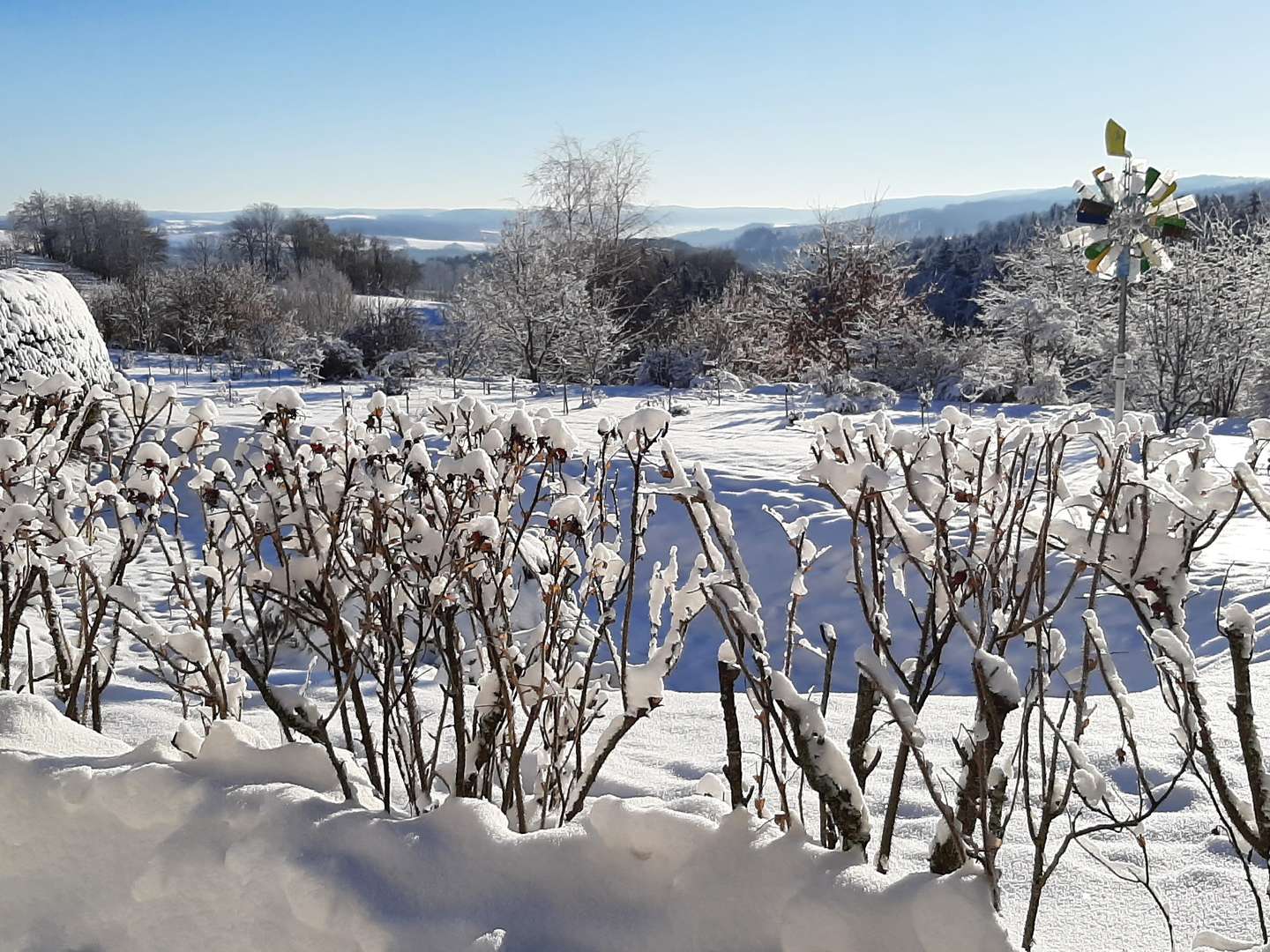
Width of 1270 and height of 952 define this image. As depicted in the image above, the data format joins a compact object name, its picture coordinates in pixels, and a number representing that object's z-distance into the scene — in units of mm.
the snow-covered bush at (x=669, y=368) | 16516
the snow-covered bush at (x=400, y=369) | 14172
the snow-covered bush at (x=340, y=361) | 16172
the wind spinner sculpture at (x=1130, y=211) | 10031
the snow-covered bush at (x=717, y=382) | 15625
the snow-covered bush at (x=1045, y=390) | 15078
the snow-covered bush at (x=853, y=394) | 13359
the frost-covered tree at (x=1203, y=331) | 13914
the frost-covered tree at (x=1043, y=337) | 15570
